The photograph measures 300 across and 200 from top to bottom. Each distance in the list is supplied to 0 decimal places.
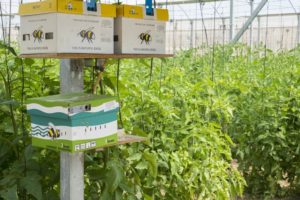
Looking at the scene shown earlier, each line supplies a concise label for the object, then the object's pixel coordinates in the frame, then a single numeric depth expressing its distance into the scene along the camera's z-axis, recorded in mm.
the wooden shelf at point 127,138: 2158
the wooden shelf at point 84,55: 1784
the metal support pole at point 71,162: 2027
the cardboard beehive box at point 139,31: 2039
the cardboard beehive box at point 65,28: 1800
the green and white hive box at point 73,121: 1876
